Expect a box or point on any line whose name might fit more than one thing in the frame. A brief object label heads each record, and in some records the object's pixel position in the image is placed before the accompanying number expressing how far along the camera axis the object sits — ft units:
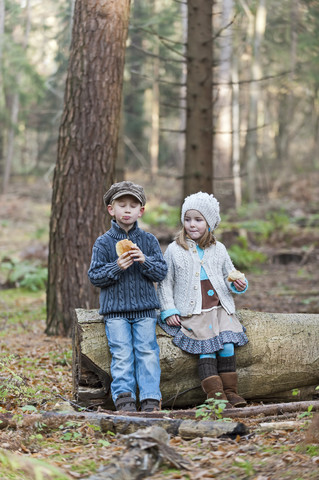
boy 16.15
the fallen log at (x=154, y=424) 13.57
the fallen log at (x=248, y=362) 16.83
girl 16.90
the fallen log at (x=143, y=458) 10.74
